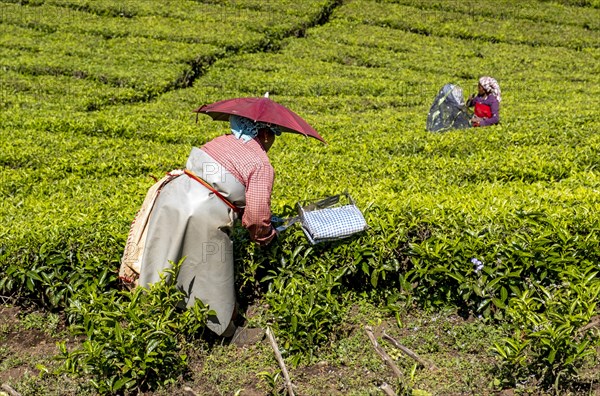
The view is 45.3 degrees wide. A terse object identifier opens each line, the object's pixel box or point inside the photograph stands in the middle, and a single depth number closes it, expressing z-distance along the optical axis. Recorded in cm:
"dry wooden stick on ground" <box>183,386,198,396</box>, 486
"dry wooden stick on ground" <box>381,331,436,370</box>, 484
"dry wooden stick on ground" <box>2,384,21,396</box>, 450
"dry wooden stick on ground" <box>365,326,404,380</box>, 463
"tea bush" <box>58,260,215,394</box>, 476
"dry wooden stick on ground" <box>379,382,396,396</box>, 408
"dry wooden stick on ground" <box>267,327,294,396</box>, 438
